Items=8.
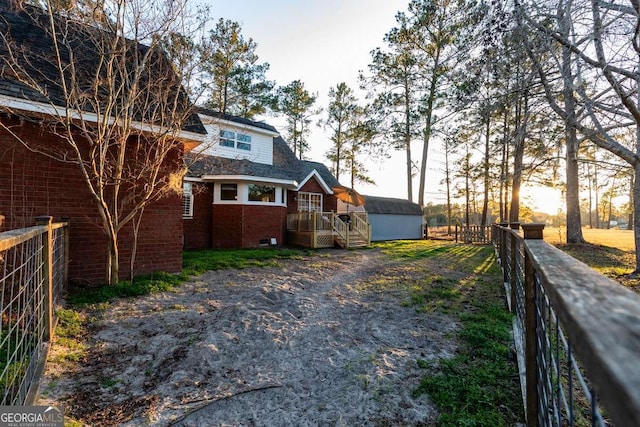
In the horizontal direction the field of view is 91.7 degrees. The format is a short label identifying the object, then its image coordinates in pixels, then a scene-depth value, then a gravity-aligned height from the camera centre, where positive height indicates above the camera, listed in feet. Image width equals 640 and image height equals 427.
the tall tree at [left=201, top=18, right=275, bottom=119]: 50.66 +28.73
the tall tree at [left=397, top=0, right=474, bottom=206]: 52.61 +31.96
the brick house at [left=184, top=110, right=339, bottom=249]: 39.14 +2.79
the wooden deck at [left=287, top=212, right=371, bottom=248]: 43.73 -1.66
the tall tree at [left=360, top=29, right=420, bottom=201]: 63.75 +29.85
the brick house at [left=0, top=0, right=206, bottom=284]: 17.81 +2.02
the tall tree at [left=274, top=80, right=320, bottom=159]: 78.48 +28.98
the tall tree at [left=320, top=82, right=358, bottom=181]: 84.69 +28.68
